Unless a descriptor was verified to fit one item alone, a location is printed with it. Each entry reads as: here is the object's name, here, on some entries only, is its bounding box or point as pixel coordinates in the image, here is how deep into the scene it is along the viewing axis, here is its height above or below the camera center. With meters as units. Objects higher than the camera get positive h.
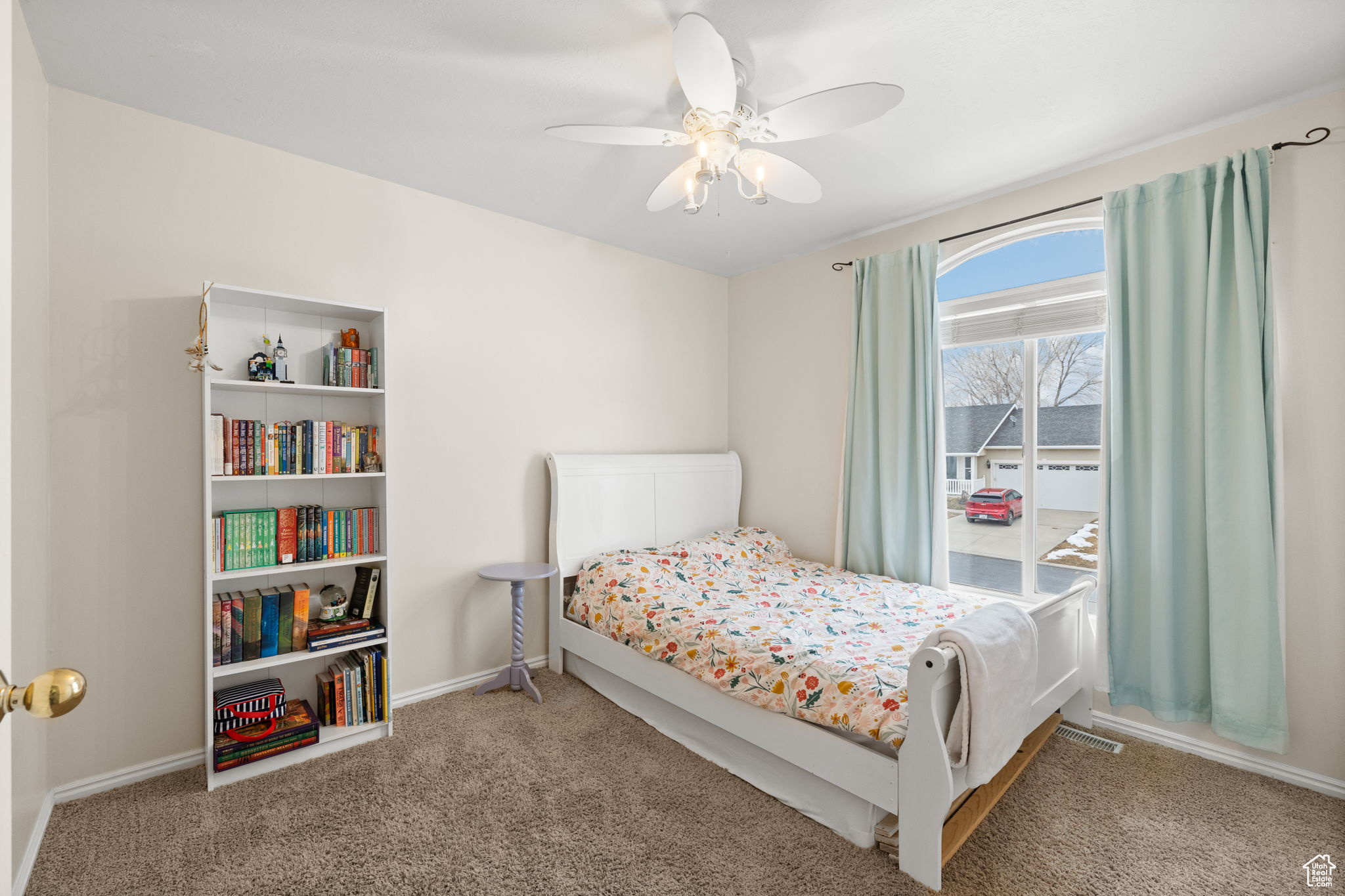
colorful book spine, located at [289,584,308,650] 2.47 -0.68
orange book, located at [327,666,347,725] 2.56 -1.01
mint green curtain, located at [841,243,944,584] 3.29 +0.15
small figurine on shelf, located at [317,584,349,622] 2.59 -0.65
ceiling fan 1.69 +1.04
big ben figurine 2.51 +0.37
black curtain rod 2.23 +1.12
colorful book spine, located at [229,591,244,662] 2.34 -0.68
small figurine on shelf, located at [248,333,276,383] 2.43 +0.34
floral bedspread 2.03 -0.74
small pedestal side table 3.01 -0.89
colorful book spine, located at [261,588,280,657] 2.40 -0.67
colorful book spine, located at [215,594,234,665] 2.31 -0.66
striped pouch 2.30 -0.97
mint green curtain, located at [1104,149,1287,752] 2.29 -0.03
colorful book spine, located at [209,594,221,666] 2.29 -0.66
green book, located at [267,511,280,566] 2.41 -0.34
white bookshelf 2.41 +0.17
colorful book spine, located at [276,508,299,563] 2.44 -0.32
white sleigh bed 1.76 -0.95
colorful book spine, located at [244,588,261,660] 2.37 -0.67
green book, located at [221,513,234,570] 2.31 -0.32
